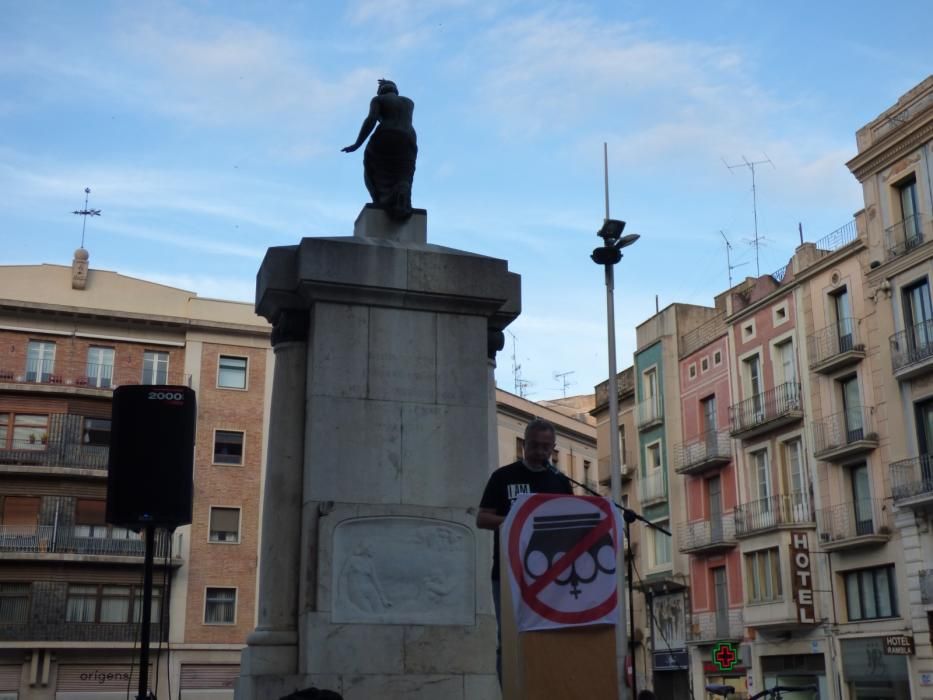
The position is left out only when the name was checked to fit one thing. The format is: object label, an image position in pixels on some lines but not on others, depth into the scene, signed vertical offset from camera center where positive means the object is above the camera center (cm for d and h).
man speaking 703 +104
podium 548 -4
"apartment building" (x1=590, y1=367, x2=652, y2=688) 4825 +771
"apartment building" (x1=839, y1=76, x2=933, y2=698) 3206 +728
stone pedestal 899 +144
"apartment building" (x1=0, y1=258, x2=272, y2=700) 4616 +702
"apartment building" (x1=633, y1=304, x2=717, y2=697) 4500 +652
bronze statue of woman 1090 +457
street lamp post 2612 +852
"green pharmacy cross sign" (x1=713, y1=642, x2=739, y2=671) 3073 -13
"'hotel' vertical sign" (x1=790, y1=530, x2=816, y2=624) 3619 +227
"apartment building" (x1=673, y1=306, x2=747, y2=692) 4125 +529
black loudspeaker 1041 +172
